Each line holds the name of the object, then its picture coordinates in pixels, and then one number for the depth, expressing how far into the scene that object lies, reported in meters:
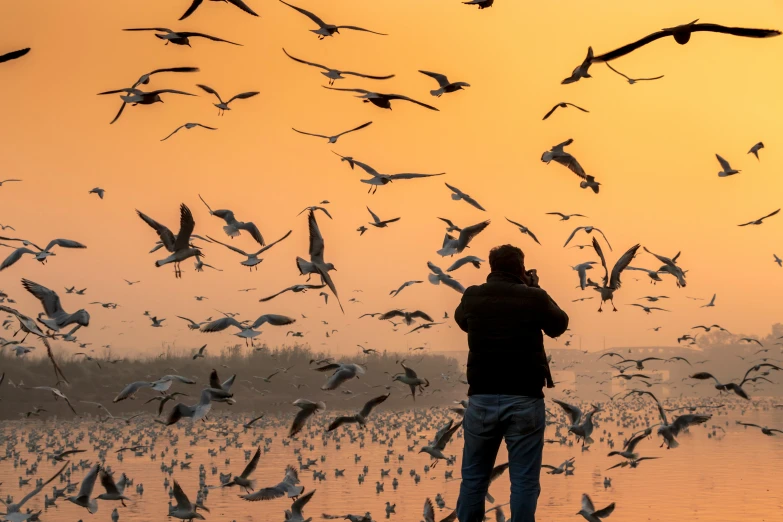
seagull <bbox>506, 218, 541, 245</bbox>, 17.02
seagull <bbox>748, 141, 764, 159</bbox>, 19.83
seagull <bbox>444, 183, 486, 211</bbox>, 15.84
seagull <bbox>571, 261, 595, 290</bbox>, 17.31
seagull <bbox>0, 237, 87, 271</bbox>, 14.62
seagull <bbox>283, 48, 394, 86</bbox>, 13.50
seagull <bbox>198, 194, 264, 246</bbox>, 14.29
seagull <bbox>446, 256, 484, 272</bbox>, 15.64
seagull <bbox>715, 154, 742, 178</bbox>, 18.44
